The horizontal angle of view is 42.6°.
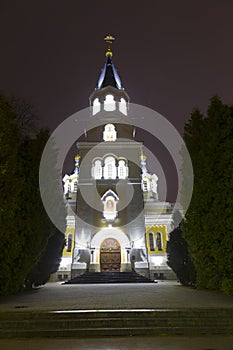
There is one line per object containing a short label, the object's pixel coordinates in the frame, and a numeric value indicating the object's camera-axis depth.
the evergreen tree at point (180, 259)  17.10
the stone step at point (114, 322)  6.56
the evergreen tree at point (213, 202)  11.15
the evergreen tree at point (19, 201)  11.01
